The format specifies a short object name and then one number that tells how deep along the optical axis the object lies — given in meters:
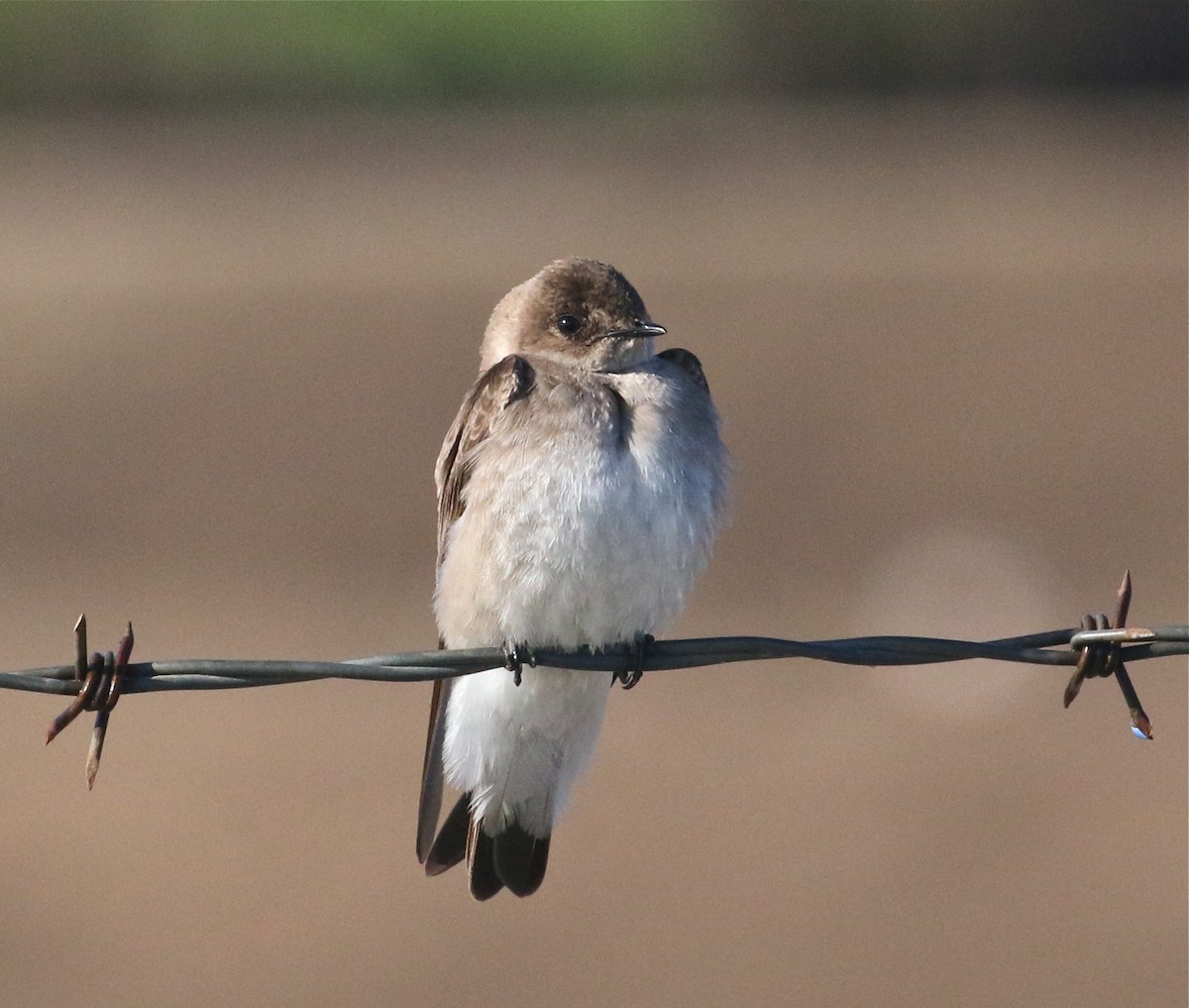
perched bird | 8.68
